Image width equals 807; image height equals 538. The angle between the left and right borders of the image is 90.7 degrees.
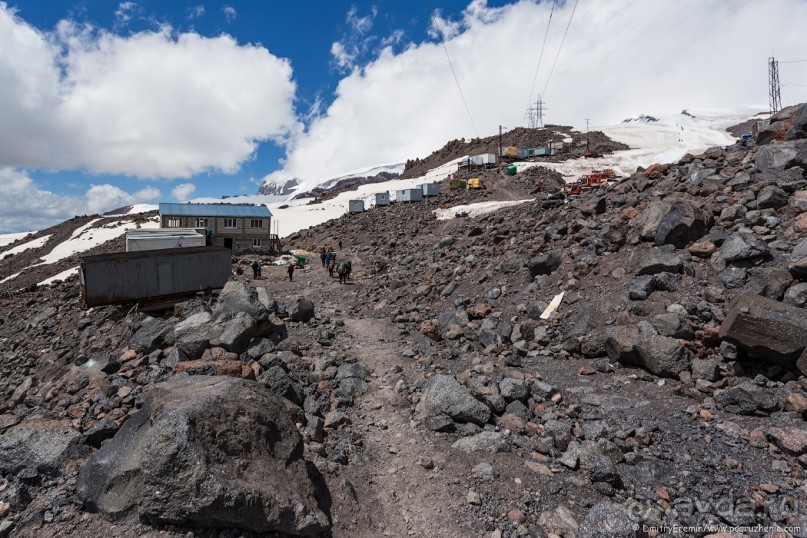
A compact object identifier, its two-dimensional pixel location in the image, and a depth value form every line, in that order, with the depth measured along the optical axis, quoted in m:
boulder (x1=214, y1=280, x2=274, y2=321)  11.50
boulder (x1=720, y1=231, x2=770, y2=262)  10.61
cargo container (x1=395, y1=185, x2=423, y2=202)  50.50
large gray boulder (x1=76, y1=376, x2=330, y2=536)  4.95
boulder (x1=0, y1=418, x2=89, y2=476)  6.02
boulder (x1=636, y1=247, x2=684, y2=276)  11.50
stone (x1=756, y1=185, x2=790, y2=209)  12.33
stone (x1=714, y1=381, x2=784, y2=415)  7.37
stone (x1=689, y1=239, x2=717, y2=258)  11.66
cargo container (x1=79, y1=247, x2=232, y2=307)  16.16
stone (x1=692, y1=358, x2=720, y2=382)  8.41
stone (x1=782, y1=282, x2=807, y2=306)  8.71
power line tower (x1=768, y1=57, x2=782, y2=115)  62.58
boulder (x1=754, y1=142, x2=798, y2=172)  14.60
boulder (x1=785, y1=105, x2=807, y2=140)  15.95
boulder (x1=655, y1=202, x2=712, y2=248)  12.54
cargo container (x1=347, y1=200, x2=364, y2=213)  52.95
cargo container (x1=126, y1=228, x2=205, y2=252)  27.03
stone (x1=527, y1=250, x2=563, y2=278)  15.14
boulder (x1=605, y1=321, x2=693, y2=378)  8.89
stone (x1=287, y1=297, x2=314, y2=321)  14.30
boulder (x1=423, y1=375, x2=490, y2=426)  8.24
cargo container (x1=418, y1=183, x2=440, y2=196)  50.62
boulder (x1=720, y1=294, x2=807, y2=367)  7.68
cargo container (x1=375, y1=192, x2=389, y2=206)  53.25
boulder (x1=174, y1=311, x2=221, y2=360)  10.08
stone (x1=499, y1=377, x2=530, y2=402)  8.86
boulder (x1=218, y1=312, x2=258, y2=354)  10.29
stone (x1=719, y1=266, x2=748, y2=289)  10.23
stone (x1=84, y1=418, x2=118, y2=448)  6.62
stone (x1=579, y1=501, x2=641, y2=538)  5.38
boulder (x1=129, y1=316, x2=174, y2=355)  10.70
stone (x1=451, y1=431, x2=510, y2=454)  7.43
